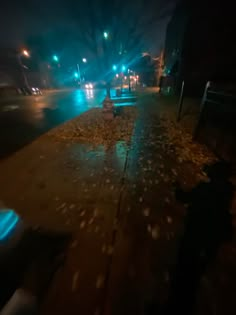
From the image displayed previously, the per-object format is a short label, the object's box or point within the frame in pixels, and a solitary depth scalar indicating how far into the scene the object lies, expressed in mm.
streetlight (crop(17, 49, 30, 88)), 29312
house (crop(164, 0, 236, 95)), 9672
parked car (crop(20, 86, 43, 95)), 23936
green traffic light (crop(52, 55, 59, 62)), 37594
